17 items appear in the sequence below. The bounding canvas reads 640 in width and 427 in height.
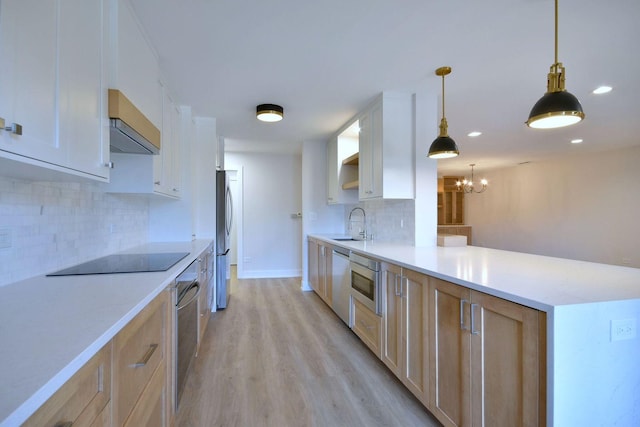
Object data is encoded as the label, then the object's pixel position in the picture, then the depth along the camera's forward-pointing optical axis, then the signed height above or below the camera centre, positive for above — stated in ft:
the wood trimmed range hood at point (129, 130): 4.71 +1.43
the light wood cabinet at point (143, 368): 3.19 -1.88
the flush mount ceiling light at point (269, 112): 10.67 +3.56
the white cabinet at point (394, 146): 9.79 +2.22
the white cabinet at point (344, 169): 14.64 +2.19
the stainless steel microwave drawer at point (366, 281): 7.98 -1.87
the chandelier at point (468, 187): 28.58 +2.73
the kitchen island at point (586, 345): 3.55 -1.54
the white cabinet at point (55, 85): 2.83 +1.43
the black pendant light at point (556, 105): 4.86 +1.77
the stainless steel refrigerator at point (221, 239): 12.70 -1.00
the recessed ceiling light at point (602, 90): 9.34 +3.87
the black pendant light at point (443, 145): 7.77 +1.77
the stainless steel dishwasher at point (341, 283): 10.33 -2.40
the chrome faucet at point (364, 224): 13.64 -0.44
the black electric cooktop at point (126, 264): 5.33 -0.97
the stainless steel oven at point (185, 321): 5.70 -2.18
